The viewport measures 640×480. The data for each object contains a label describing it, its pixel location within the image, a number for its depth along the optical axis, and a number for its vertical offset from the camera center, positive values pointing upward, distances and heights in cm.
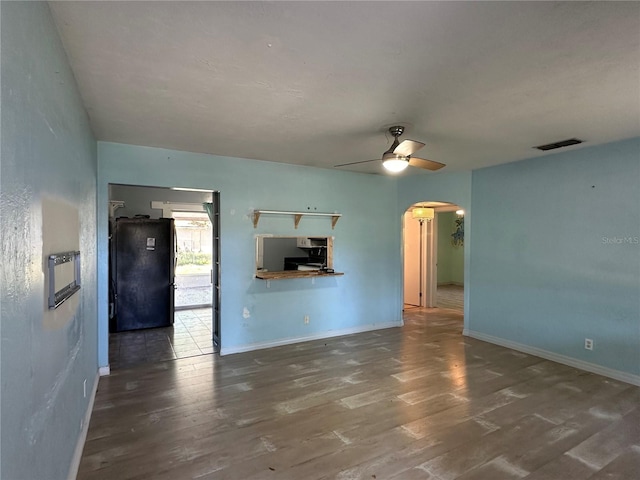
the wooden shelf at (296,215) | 476 +38
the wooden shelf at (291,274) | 476 -47
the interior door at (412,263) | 807 -51
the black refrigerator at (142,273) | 598 -55
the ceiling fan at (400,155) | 304 +76
